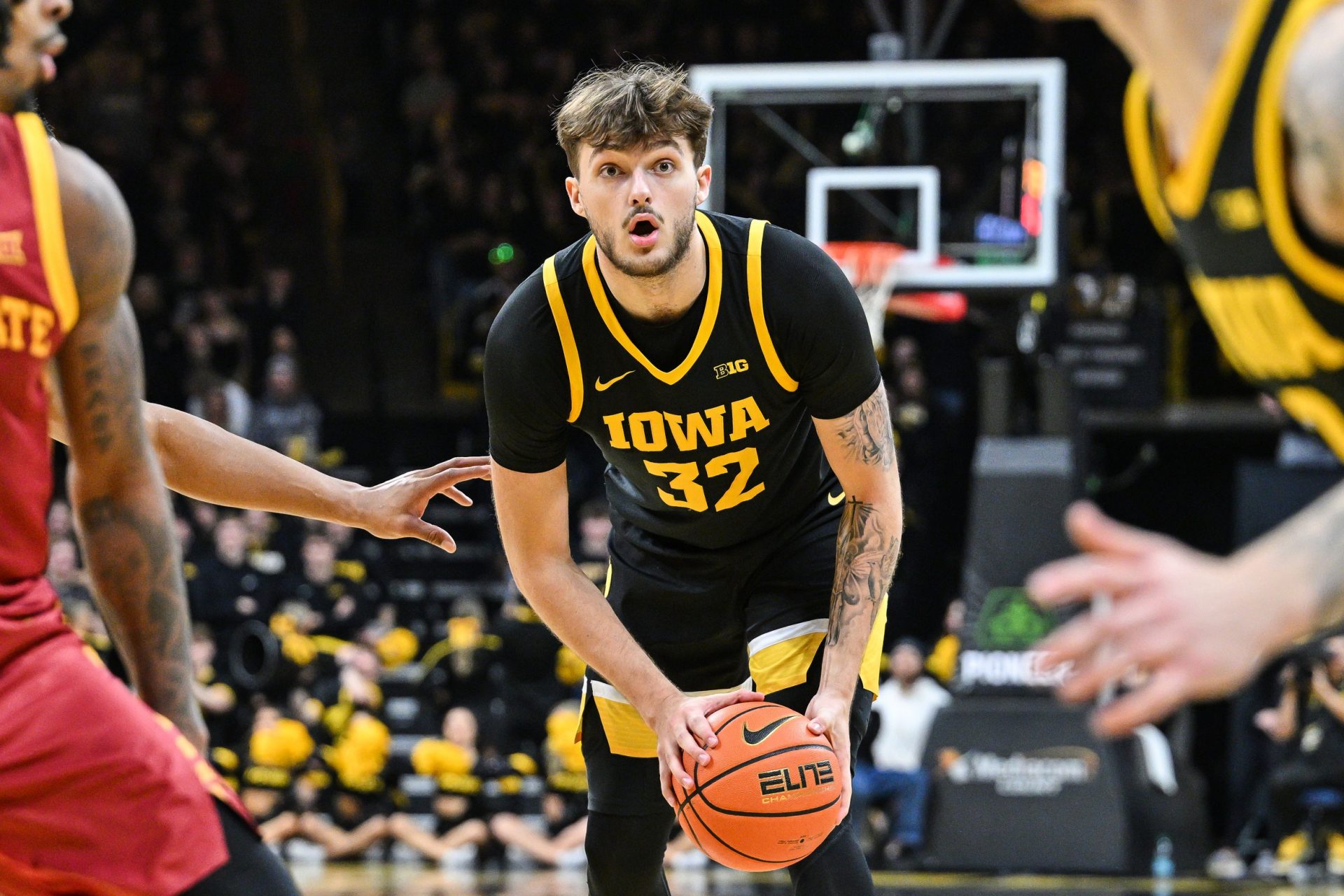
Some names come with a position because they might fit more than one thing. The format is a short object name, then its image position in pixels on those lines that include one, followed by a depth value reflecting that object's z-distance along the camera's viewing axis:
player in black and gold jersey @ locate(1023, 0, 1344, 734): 4.24
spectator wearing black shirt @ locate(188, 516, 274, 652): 25.53
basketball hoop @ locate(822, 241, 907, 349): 22.00
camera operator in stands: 22.00
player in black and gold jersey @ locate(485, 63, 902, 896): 8.55
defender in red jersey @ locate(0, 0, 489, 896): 5.45
